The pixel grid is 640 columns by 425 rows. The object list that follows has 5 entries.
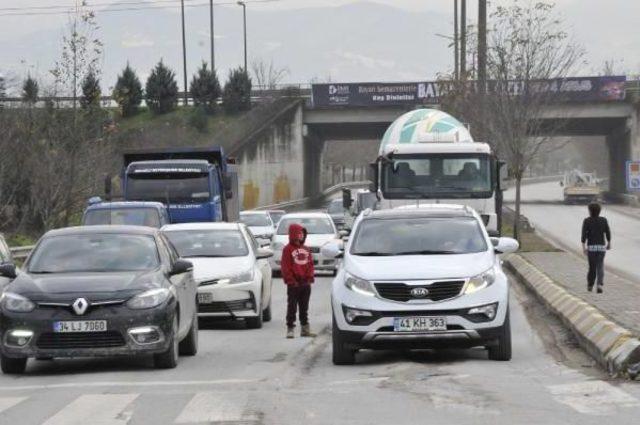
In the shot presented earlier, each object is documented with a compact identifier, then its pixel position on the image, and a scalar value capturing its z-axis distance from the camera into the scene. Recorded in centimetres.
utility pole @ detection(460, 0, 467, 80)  5194
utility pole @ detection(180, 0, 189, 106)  7966
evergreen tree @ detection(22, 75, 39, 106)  4426
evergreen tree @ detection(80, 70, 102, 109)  4141
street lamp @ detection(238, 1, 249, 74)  8659
